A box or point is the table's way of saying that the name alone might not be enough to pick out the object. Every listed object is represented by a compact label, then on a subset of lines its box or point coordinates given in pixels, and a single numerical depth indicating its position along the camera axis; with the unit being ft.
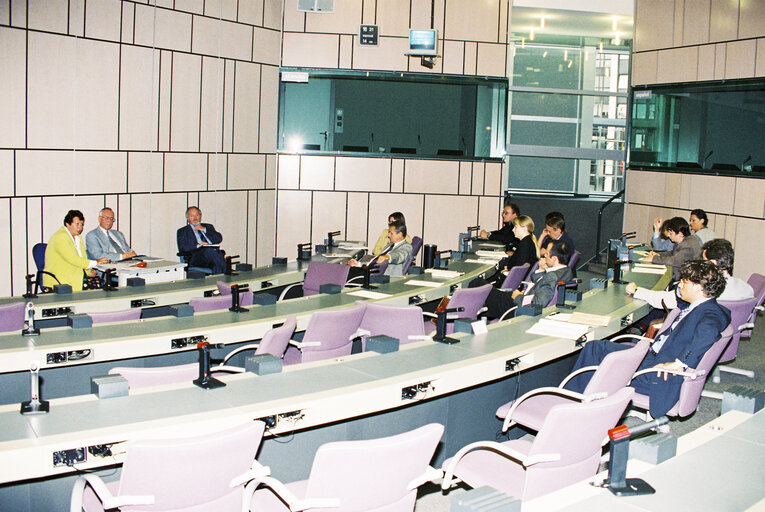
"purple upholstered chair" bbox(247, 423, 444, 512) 8.10
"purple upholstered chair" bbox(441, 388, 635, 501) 9.78
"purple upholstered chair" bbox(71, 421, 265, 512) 7.88
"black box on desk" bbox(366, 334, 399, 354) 13.58
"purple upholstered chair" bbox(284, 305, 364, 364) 15.52
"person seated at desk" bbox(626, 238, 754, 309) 19.90
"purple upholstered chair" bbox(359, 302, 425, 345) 16.69
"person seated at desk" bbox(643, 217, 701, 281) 25.91
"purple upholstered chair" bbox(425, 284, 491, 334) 19.27
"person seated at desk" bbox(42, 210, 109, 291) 24.62
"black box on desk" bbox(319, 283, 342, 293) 20.00
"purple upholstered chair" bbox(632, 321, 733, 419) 14.71
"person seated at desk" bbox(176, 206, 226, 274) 30.58
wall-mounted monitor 39.06
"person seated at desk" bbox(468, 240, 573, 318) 20.49
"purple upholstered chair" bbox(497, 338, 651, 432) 12.62
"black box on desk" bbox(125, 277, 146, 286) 20.48
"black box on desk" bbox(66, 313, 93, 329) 14.80
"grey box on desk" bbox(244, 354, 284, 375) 11.88
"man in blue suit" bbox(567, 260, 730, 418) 14.70
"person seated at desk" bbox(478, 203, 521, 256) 33.73
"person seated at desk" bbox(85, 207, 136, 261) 28.19
